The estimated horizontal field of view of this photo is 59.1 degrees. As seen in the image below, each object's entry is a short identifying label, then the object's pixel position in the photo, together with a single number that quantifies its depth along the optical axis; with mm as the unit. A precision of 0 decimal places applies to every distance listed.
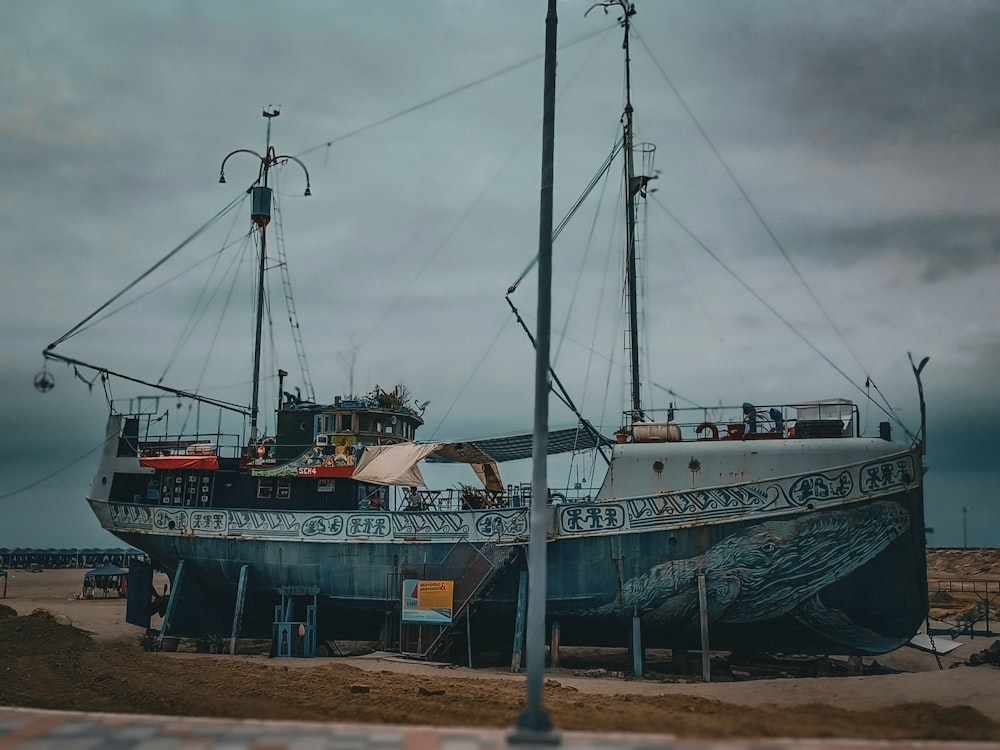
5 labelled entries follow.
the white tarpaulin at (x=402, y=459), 27219
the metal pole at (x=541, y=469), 9758
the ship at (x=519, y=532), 22781
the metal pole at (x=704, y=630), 22000
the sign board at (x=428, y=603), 25250
